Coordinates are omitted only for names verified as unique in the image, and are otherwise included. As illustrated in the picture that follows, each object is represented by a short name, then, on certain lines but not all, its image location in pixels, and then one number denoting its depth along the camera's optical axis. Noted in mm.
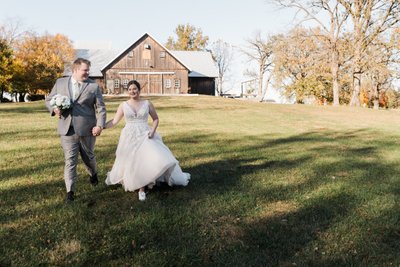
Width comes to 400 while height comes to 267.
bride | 6262
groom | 6145
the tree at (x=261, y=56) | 67412
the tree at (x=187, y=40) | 84750
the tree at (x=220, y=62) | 94875
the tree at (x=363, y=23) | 34656
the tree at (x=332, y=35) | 36094
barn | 51688
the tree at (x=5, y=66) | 44375
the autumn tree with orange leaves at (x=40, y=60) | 47906
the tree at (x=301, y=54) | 36500
